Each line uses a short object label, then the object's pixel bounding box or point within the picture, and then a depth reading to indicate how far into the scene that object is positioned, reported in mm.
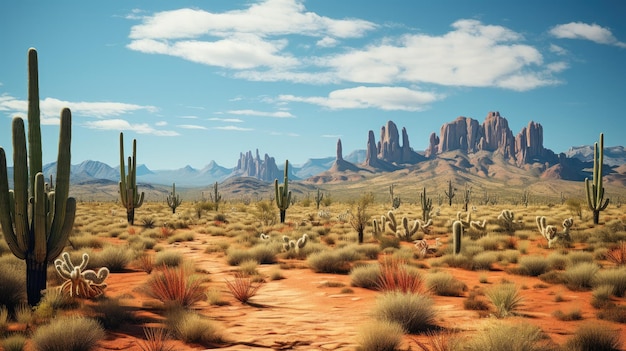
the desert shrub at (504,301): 8031
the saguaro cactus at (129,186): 26156
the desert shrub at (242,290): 9562
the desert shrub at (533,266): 12453
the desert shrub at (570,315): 7809
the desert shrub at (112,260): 13461
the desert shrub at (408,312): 7309
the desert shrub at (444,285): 10156
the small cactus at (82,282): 9102
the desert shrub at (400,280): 9482
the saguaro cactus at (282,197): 28906
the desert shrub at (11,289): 8578
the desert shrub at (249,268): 12812
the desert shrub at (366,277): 11094
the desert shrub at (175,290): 8898
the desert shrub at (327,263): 13578
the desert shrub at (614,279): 9573
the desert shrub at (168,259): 13556
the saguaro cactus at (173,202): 37881
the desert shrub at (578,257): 12956
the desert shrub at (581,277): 10438
